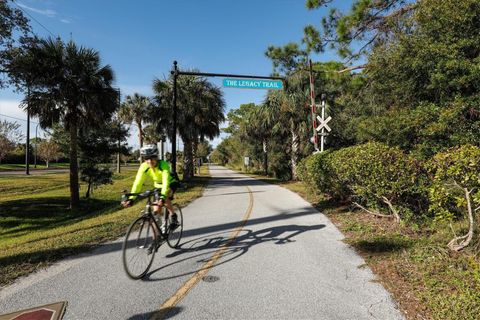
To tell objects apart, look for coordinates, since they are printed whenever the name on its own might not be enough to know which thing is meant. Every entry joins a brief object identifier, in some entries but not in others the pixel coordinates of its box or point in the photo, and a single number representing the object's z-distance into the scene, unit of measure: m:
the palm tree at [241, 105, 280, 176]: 25.45
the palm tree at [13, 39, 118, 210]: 14.69
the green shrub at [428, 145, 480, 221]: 4.36
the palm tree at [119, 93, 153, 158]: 40.97
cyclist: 4.93
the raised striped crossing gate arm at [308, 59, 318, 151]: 14.59
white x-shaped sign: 13.59
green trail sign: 13.21
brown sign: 3.30
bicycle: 4.36
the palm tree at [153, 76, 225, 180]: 24.27
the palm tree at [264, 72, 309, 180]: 22.65
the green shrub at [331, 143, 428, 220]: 6.54
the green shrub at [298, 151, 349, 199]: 9.57
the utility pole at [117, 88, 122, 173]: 16.95
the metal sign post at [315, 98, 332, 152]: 13.62
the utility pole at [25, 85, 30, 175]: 33.23
